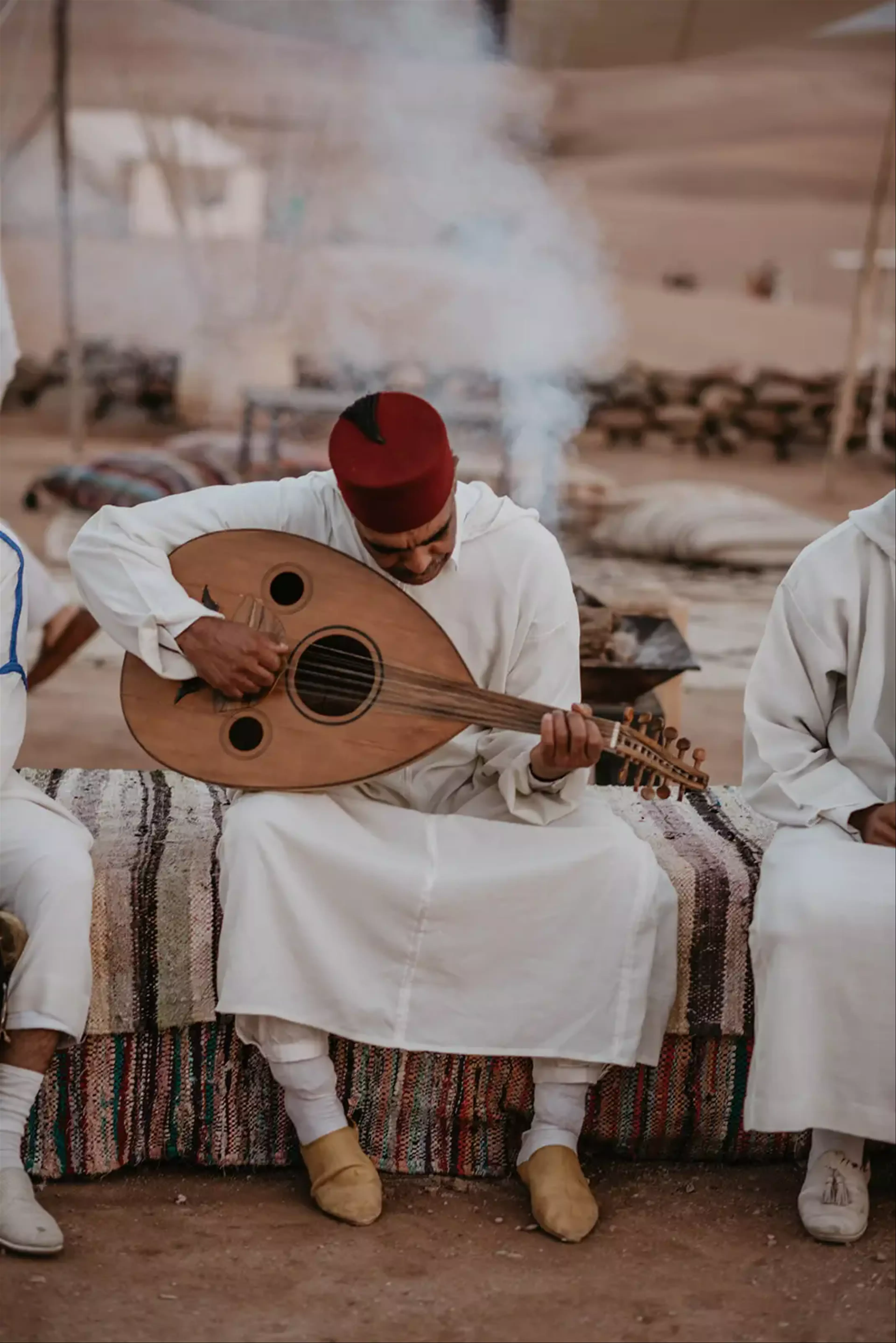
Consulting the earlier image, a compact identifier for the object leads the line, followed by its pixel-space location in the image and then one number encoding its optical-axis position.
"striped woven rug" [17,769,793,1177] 3.35
